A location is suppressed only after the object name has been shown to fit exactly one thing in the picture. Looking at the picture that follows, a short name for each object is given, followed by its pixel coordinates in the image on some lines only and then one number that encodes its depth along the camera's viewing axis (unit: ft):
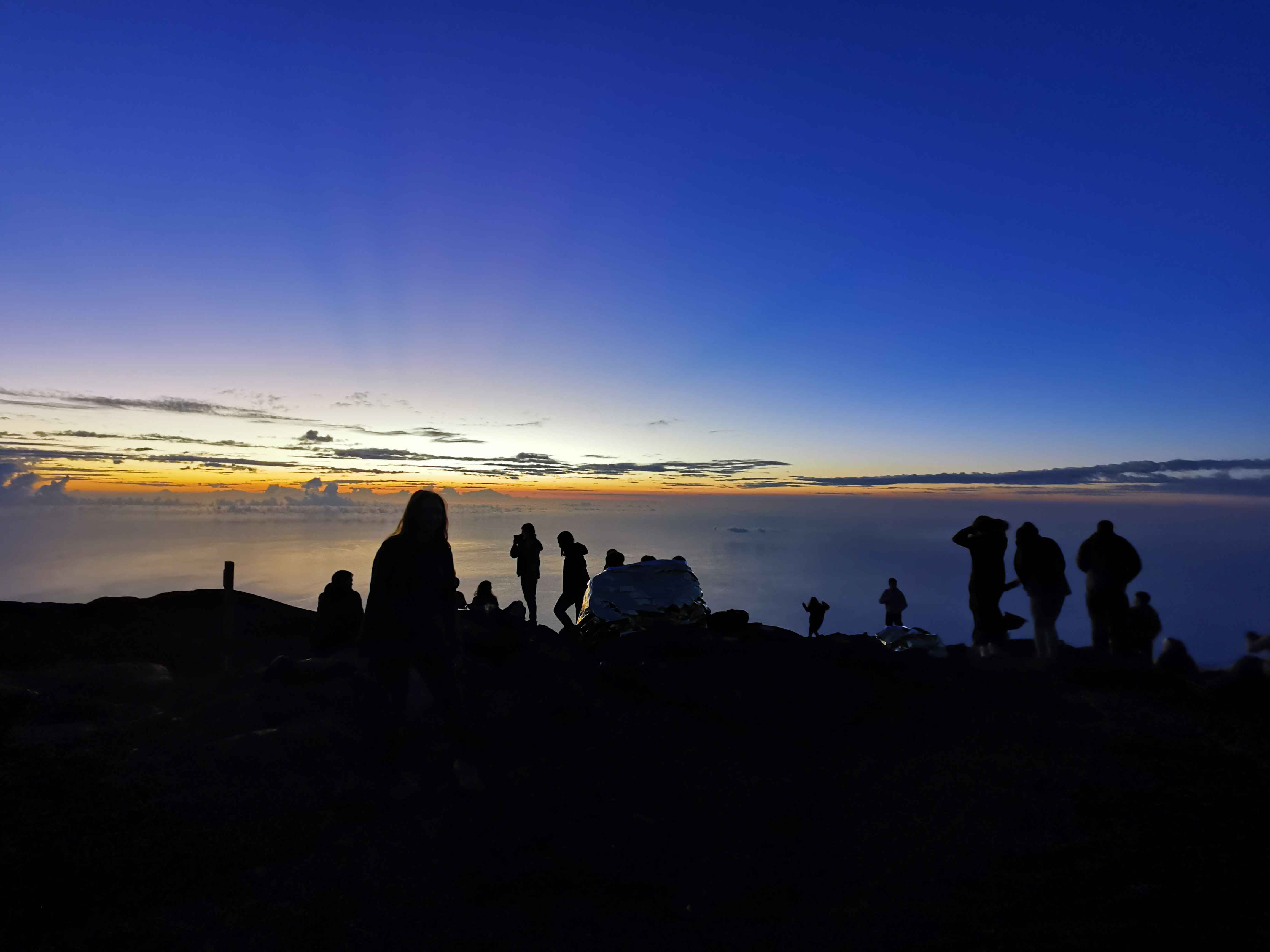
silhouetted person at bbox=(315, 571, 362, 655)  31.83
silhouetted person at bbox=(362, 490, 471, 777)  17.40
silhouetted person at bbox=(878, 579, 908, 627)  48.44
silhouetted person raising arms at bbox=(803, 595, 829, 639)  50.06
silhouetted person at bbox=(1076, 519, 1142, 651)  29.14
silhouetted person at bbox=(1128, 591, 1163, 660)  30.40
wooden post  31.09
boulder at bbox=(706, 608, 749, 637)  36.78
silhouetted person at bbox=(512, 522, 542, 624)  42.98
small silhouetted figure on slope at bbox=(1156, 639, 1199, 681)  28.27
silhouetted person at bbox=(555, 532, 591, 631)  42.34
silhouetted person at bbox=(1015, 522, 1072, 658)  29.30
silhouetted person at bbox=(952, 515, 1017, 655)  30.42
